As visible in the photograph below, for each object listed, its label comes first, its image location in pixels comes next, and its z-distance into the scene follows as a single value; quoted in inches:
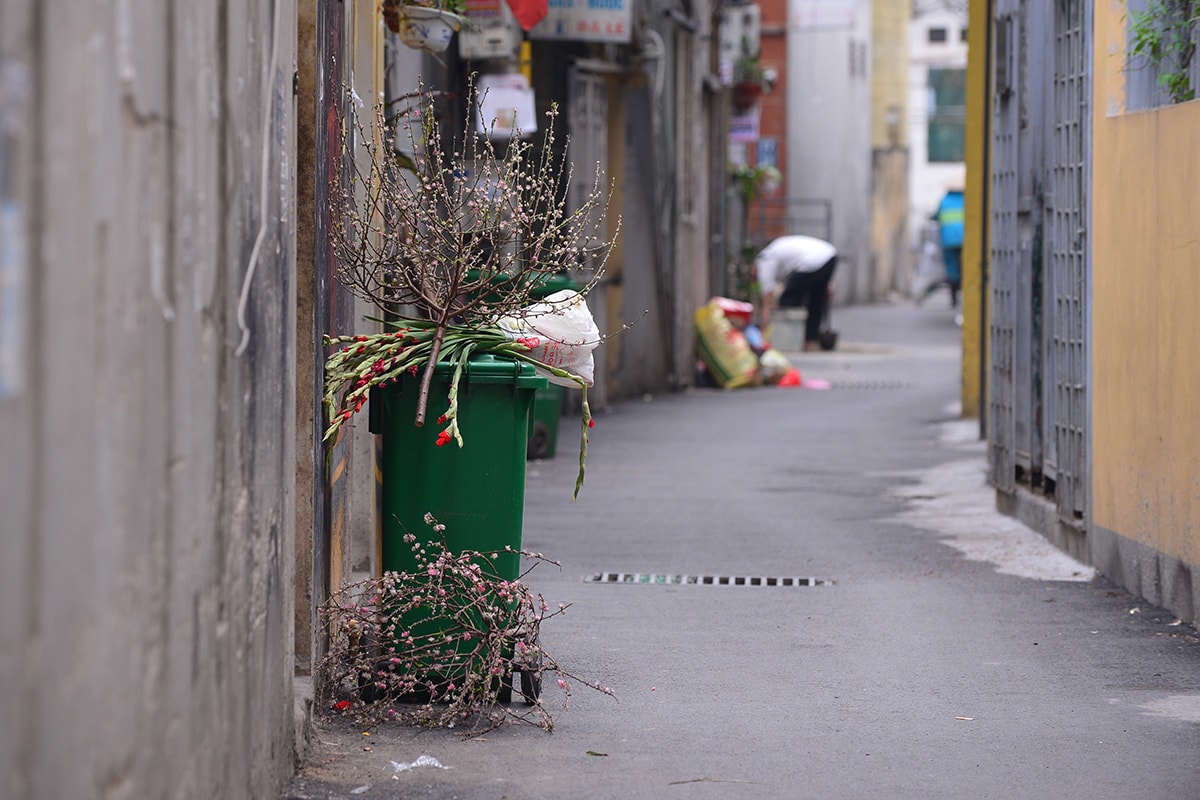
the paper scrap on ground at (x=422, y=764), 382.9
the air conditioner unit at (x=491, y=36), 978.1
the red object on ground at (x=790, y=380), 1585.9
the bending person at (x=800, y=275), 1857.8
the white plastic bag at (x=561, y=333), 450.0
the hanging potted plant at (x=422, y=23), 631.2
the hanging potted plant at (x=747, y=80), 2062.0
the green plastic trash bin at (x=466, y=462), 426.6
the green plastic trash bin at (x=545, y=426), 999.0
